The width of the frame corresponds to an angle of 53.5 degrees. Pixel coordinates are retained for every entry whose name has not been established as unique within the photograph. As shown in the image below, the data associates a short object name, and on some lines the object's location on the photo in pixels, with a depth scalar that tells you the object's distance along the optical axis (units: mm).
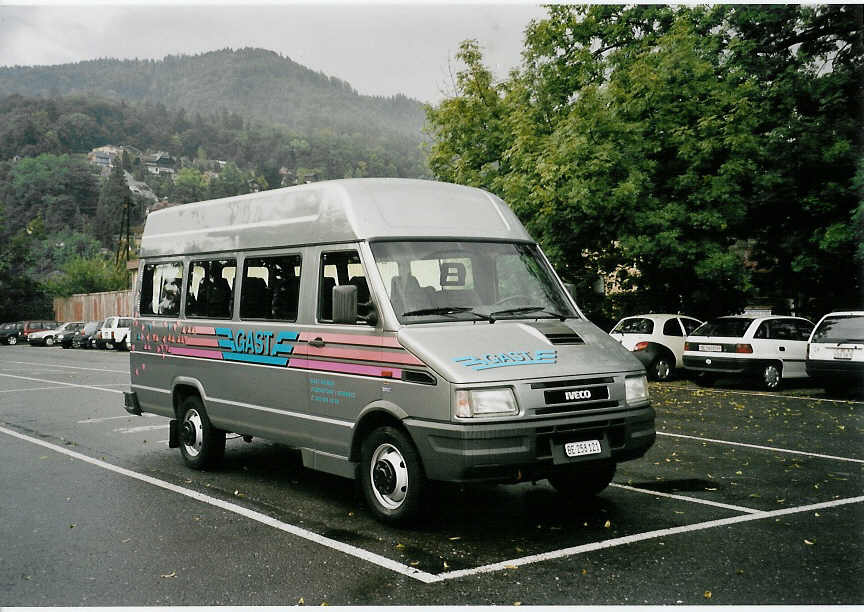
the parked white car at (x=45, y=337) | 53188
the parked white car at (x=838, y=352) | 15375
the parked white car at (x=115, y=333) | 41856
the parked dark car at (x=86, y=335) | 46062
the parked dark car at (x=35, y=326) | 56000
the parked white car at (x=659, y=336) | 20328
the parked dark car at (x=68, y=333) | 48656
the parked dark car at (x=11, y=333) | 57844
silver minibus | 5980
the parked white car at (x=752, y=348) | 17656
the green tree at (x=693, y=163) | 21281
